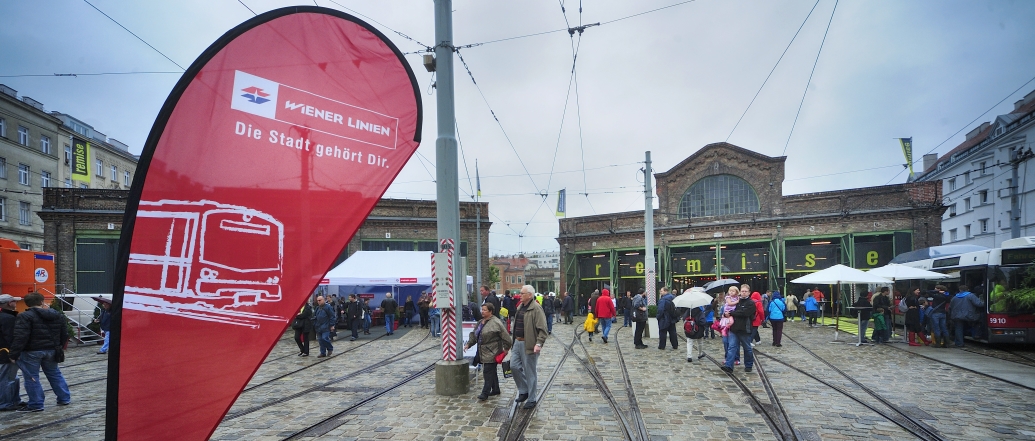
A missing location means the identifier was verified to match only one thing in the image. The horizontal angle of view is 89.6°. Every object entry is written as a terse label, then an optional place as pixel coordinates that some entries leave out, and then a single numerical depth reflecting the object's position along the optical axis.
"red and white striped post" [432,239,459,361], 8.39
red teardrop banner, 2.57
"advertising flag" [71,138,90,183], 23.09
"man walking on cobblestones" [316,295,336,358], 13.70
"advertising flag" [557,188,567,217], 30.09
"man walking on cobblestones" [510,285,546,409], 7.67
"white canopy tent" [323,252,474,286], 21.28
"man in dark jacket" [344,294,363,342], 18.34
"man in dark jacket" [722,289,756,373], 9.86
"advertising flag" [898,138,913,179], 26.35
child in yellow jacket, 16.20
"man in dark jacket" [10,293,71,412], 7.79
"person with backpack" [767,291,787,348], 14.40
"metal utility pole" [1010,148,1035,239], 19.06
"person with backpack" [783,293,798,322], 24.08
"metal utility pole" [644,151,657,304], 18.56
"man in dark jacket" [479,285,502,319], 15.25
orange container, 17.68
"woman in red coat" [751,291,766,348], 12.58
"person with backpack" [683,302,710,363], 11.62
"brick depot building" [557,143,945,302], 27.30
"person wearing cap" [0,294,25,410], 7.84
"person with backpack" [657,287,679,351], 13.87
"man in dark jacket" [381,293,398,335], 19.64
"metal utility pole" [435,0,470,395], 8.42
